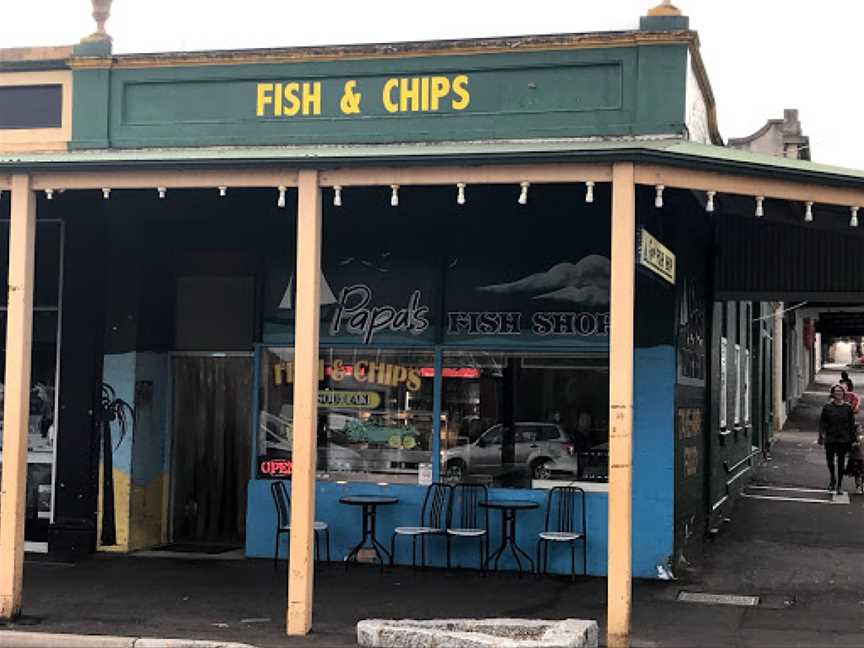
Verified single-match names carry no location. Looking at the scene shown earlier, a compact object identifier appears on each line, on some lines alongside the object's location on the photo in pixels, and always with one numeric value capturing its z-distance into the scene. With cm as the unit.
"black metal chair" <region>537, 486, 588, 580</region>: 1060
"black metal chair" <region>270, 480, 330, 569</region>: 1082
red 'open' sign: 1134
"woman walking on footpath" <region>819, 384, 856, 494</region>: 1638
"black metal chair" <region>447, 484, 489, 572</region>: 1084
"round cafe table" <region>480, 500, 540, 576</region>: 1052
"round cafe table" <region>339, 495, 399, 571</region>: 1079
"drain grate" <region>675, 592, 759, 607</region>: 949
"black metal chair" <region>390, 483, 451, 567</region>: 1091
